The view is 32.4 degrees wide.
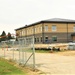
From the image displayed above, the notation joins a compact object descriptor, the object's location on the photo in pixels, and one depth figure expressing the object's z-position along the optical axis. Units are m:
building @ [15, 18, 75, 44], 34.37
